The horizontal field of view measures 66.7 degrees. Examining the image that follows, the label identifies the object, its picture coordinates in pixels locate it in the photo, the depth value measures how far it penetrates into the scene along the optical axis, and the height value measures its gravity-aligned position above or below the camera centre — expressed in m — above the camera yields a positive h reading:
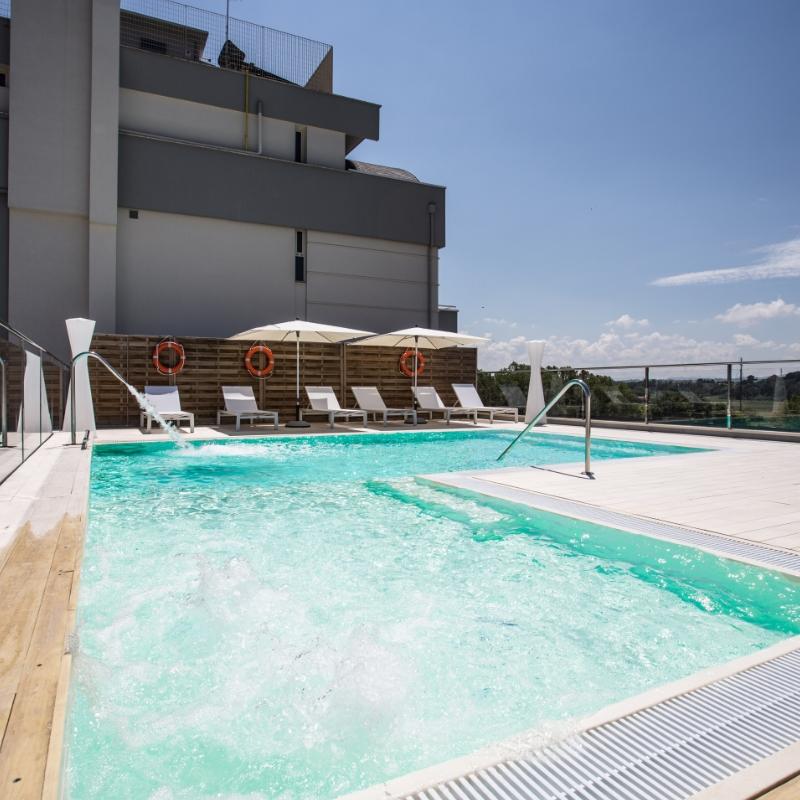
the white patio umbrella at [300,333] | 10.88 +1.03
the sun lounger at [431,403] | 12.84 -0.28
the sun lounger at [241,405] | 10.98 -0.35
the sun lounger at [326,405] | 11.83 -0.33
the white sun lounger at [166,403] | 10.10 -0.31
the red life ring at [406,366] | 13.85 +0.61
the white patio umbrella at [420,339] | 12.23 +1.08
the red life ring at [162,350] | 11.25 +0.55
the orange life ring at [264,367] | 12.14 +0.49
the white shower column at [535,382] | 13.18 +0.23
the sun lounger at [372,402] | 12.34 -0.27
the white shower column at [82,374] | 9.15 +0.15
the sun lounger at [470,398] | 13.37 -0.15
